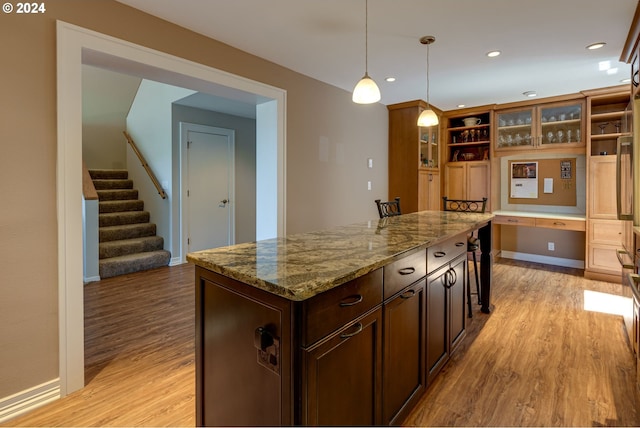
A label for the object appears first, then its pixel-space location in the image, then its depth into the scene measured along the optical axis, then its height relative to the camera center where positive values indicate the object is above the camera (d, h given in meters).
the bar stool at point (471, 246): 2.85 -0.35
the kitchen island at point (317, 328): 1.08 -0.47
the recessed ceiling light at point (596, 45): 2.86 +1.42
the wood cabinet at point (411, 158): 4.88 +0.75
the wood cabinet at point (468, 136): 5.36 +1.20
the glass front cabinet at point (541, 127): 4.53 +1.17
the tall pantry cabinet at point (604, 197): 4.03 +0.11
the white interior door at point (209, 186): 5.22 +0.36
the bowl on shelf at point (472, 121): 5.41 +1.42
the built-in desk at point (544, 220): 4.27 -0.18
